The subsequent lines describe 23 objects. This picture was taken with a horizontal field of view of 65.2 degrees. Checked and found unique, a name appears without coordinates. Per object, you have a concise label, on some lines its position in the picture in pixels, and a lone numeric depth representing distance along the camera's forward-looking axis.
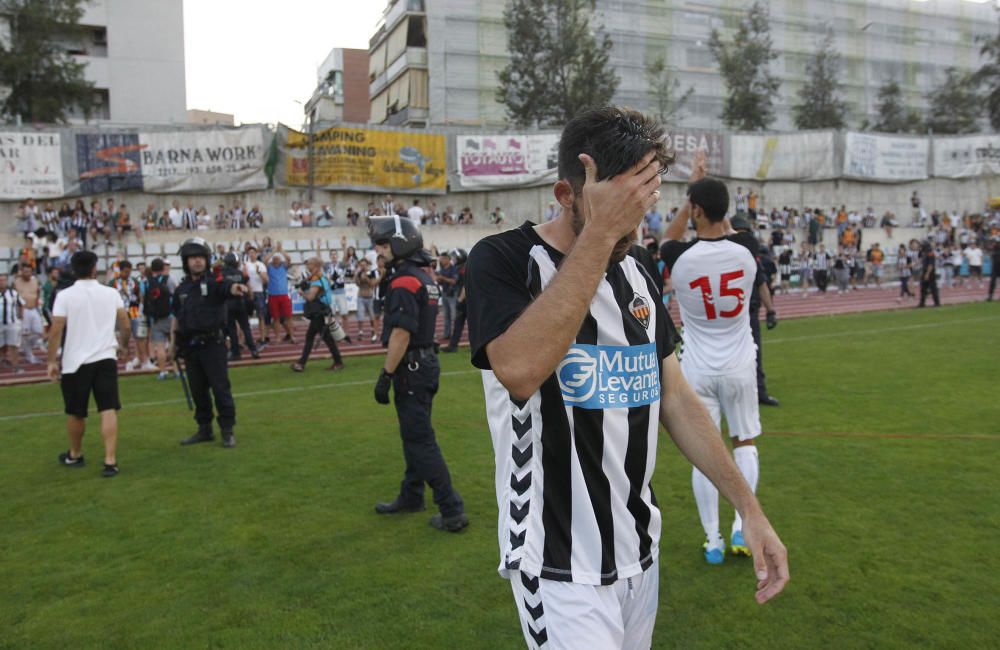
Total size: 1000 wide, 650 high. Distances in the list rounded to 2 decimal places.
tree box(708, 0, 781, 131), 47.59
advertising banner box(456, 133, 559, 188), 30.95
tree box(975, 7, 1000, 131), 52.47
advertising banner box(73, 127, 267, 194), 25.58
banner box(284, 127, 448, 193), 28.25
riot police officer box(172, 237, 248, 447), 7.89
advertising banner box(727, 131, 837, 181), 35.66
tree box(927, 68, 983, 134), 54.84
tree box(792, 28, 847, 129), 51.62
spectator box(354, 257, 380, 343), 16.64
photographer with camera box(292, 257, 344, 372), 13.31
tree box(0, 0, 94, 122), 34.72
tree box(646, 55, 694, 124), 47.34
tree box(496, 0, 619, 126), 42.69
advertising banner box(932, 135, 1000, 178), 39.91
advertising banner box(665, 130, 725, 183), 33.62
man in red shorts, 16.67
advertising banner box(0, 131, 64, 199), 24.50
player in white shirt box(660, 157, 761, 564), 4.66
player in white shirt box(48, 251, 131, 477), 7.02
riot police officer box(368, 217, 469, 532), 5.49
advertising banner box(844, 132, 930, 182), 37.53
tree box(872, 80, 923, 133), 55.88
